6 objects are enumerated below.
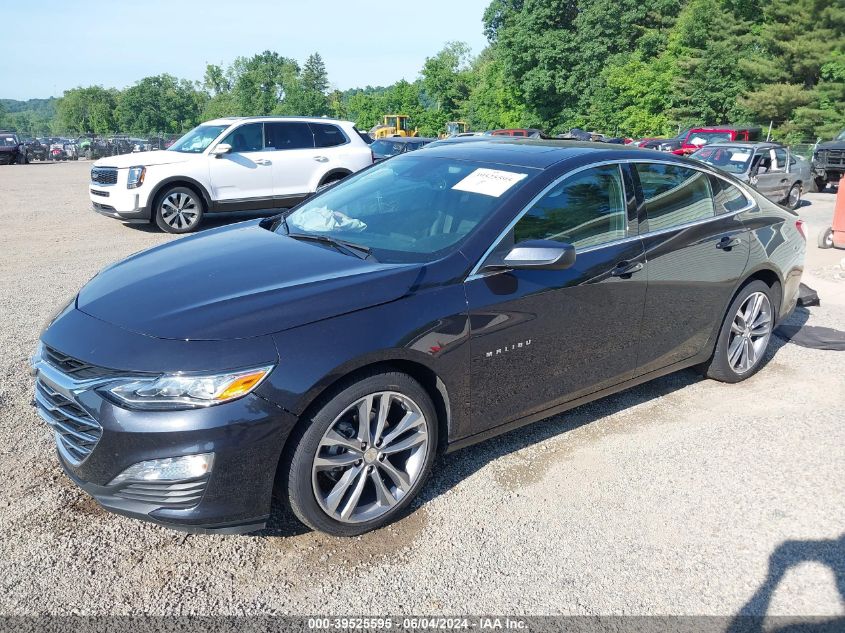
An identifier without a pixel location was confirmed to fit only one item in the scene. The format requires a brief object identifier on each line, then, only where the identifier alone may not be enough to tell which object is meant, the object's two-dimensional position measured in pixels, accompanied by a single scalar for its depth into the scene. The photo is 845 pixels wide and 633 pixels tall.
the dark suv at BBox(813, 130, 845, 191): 17.95
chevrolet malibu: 2.58
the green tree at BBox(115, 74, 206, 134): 114.94
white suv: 10.53
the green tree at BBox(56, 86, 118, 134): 121.62
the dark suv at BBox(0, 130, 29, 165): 31.88
